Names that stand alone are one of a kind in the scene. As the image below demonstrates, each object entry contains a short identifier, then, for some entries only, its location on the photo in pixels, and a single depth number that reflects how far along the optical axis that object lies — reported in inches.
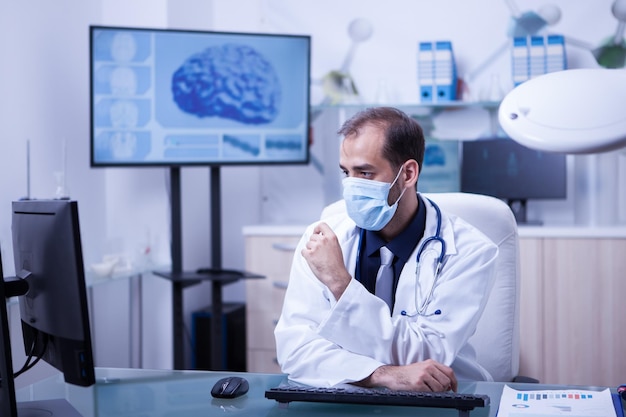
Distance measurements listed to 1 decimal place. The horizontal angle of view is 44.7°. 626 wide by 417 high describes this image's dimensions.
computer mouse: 56.7
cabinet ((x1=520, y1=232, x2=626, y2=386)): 127.6
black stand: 126.2
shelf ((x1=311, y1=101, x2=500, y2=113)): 143.5
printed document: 49.9
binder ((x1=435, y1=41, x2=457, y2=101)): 141.4
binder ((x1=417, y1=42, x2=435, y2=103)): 142.0
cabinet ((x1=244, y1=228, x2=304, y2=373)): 137.3
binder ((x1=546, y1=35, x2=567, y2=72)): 137.0
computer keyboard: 51.3
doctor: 63.9
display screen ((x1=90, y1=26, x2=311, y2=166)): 121.3
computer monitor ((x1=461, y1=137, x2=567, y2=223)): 142.0
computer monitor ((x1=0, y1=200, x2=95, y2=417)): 49.8
